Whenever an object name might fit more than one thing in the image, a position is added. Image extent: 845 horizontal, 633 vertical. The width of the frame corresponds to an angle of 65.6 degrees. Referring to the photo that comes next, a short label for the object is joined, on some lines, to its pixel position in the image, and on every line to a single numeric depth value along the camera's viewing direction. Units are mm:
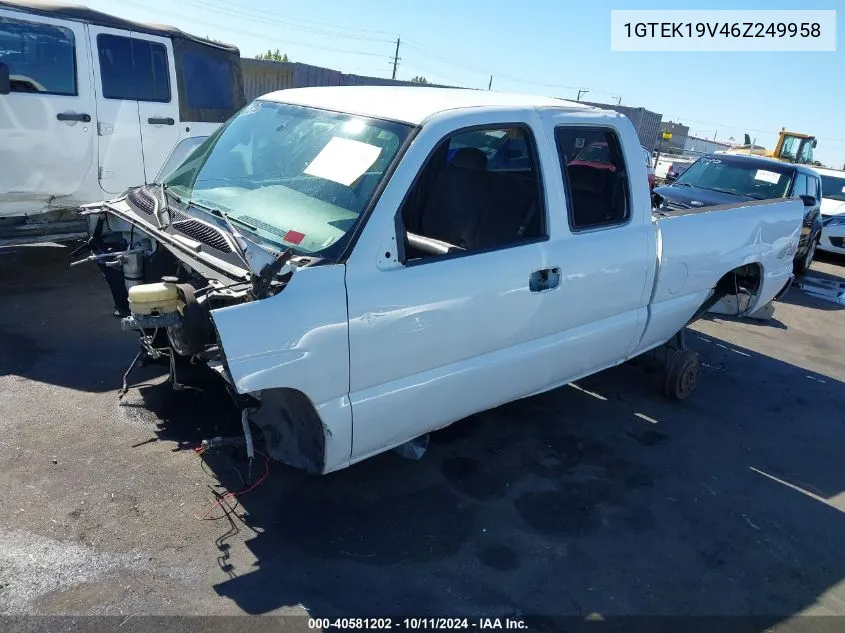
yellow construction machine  19891
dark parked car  9195
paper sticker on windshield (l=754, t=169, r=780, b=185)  9562
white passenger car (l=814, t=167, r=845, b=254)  12141
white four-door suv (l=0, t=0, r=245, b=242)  5871
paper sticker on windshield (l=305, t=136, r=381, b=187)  3092
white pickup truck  2791
